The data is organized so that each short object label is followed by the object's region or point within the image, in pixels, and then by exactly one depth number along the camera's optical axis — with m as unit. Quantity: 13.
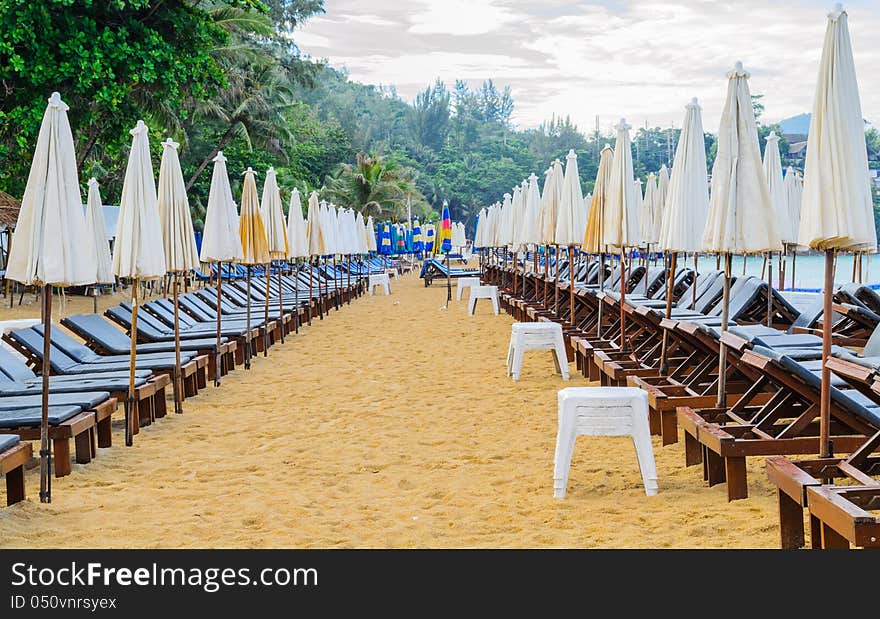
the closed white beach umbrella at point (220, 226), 9.18
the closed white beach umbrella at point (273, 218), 12.32
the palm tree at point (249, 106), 28.20
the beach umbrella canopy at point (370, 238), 26.25
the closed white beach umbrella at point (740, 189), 5.29
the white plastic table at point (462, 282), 20.42
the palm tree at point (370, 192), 42.88
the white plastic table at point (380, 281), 24.33
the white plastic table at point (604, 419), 4.79
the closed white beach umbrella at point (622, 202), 8.20
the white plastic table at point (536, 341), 8.79
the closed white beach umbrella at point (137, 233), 6.33
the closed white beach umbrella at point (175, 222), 7.45
